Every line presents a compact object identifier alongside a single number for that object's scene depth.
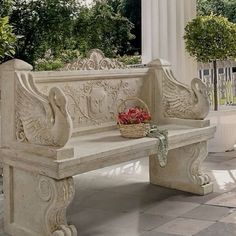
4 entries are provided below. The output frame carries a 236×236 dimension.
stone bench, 2.51
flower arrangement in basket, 3.05
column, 5.30
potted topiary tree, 4.73
